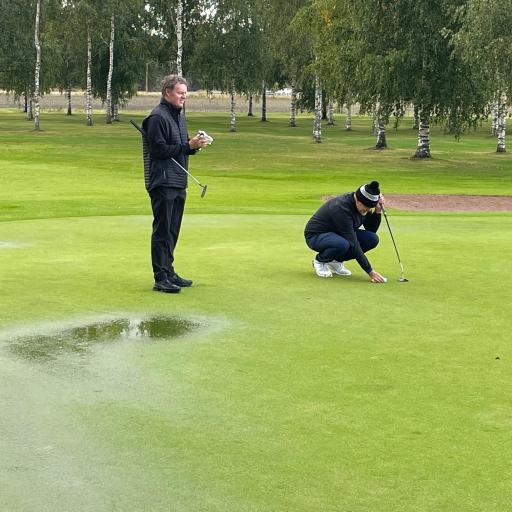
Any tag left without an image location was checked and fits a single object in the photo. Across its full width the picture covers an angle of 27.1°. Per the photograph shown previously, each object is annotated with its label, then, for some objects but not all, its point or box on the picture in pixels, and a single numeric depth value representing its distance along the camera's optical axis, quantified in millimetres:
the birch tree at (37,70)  66512
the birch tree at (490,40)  33562
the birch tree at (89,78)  76062
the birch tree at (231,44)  72750
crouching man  11461
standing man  10719
